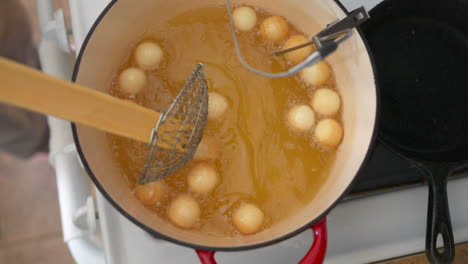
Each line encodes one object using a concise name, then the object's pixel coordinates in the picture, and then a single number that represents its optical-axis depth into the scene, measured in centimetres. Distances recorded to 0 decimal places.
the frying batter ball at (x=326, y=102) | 61
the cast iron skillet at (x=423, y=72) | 63
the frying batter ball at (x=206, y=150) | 59
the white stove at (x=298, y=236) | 60
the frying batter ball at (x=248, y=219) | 56
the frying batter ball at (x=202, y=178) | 57
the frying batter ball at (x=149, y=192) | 56
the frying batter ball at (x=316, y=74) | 61
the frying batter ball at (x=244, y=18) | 62
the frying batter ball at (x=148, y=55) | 60
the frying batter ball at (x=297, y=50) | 61
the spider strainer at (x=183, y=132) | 50
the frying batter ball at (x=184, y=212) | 55
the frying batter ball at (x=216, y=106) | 59
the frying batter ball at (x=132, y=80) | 59
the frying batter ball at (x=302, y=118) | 60
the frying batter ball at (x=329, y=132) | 59
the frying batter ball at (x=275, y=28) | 62
